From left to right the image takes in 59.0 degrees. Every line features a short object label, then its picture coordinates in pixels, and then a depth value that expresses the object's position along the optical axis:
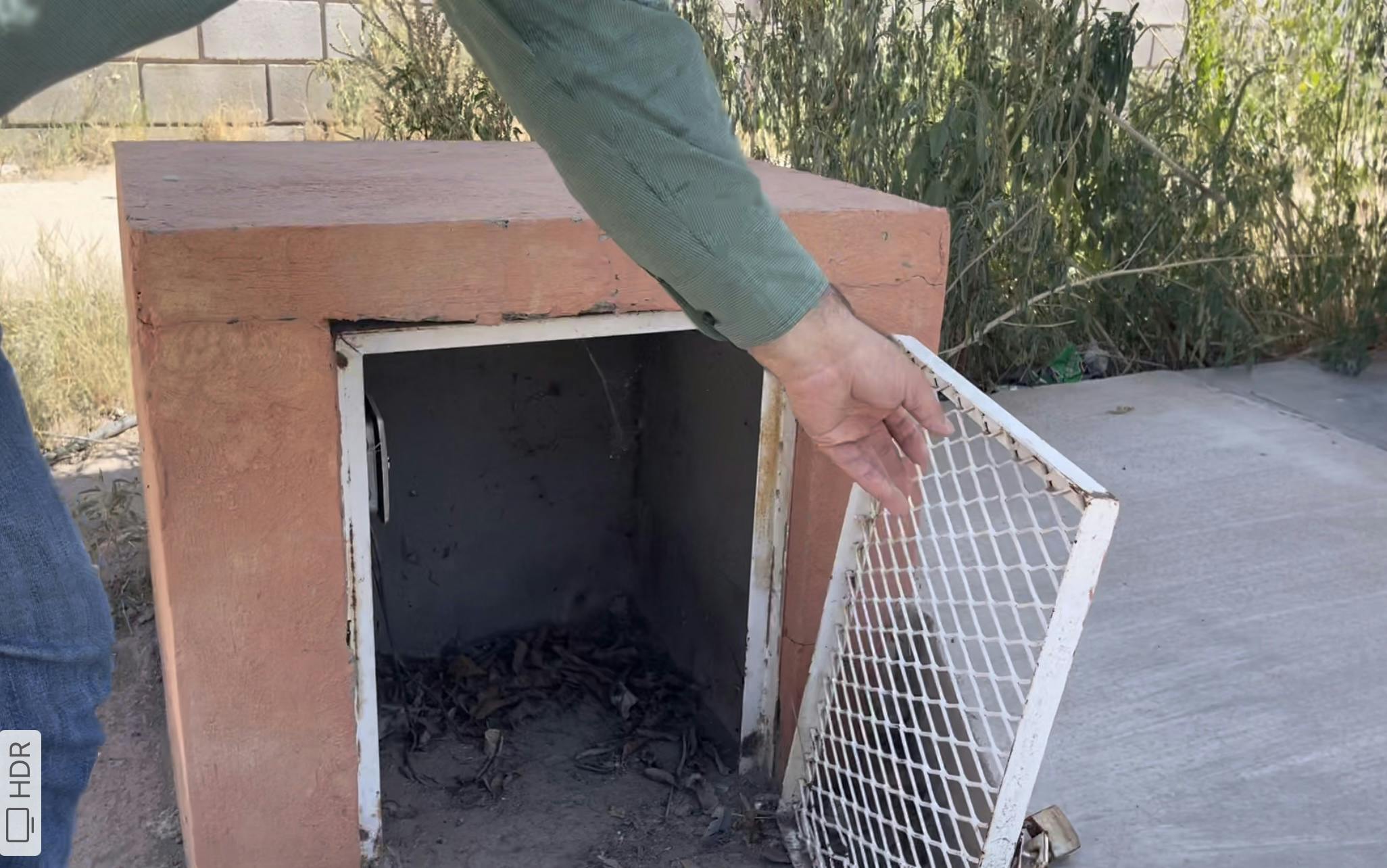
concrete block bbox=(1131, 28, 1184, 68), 8.66
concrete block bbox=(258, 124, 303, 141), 10.18
